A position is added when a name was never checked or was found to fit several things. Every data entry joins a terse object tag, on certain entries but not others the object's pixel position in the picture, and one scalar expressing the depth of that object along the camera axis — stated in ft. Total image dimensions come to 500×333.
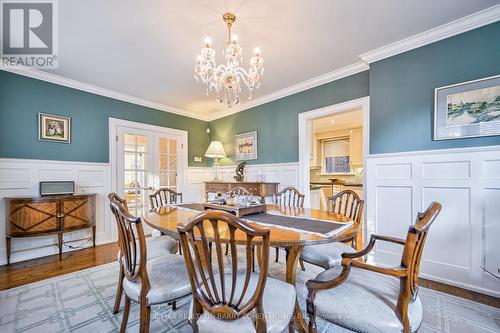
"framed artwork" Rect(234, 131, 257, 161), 14.08
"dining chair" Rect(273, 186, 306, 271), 8.09
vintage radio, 9.53
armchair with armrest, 3.15
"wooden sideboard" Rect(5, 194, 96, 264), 8.64
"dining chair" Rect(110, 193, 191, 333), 4.06
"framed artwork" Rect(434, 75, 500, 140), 6.59
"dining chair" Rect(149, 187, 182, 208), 9.49
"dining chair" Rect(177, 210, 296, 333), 2.89
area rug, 5.17
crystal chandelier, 6.09
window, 21.57
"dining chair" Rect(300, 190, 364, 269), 5.34
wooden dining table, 3.81
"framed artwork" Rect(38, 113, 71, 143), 10.15
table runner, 4.39
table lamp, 14.57
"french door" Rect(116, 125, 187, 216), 12.90
